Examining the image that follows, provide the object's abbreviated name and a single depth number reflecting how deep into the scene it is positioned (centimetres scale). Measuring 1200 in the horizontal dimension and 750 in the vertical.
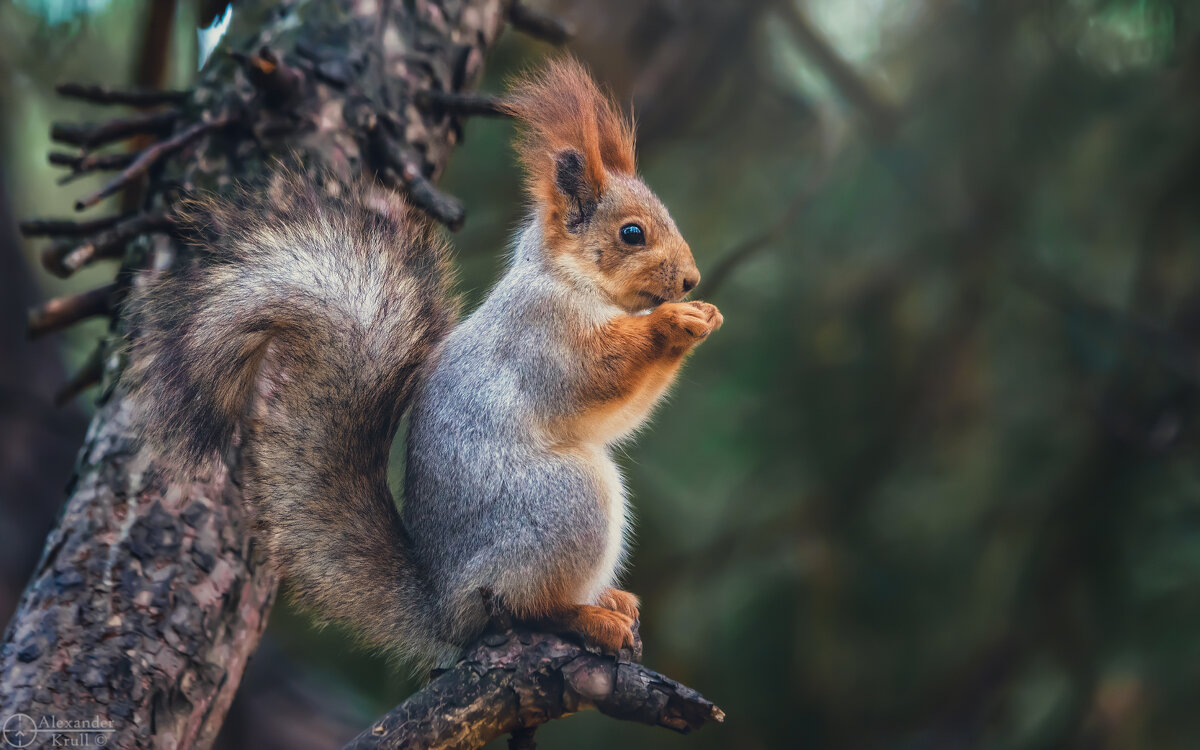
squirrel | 430
